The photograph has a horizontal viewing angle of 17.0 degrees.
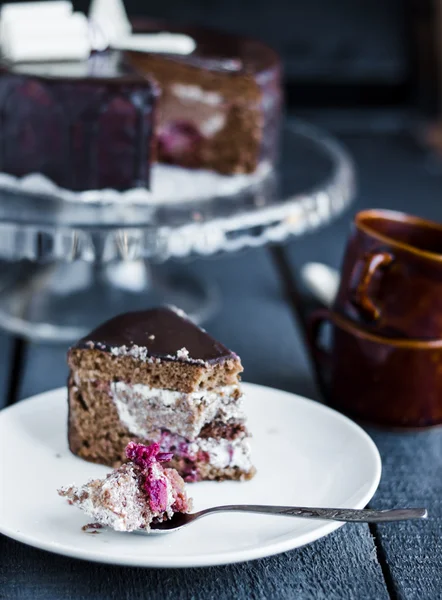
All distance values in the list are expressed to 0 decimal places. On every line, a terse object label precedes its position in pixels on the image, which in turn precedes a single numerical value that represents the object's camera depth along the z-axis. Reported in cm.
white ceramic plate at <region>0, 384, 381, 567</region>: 75
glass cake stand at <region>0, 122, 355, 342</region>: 94
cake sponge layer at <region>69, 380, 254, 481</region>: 83
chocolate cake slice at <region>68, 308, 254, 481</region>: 82
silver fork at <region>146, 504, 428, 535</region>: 75
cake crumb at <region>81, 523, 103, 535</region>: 76
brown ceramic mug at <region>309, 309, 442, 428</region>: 89
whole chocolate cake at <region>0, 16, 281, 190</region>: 101
